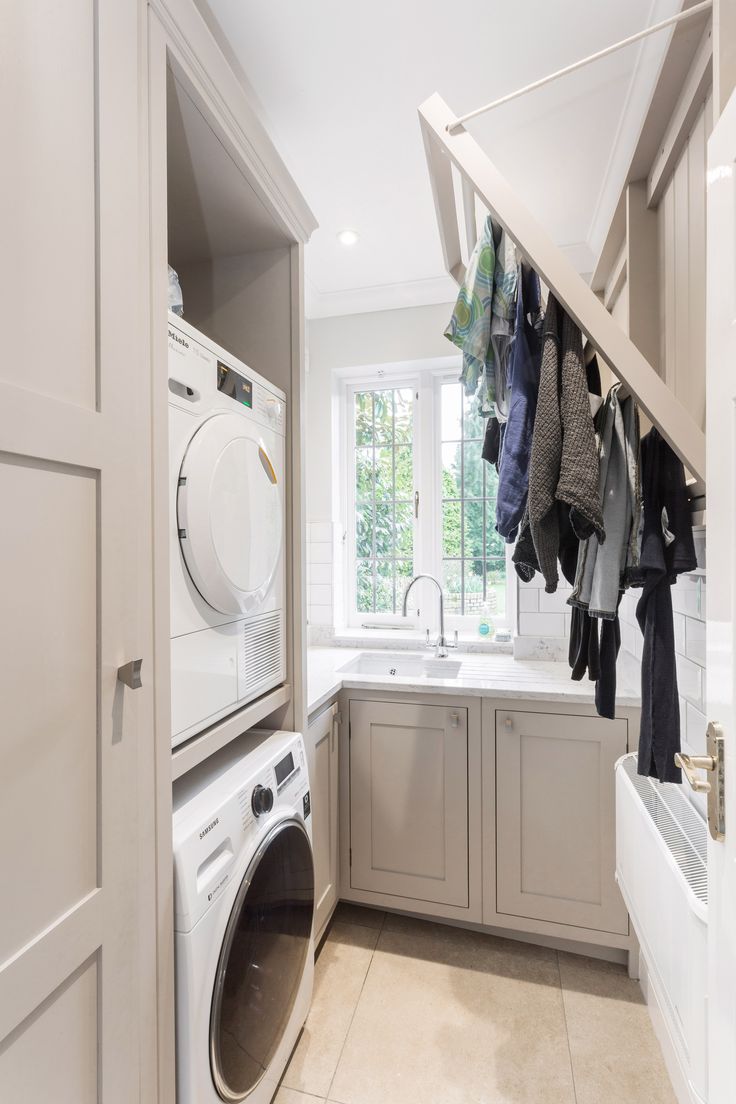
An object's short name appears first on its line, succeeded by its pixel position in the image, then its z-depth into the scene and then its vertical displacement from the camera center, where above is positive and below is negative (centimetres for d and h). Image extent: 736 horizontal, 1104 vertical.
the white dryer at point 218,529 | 101 +4
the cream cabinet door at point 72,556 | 65 -1
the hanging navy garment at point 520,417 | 109 +27
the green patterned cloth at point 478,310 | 119 +53
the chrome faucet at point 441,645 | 256 -45
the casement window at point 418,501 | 288 +26
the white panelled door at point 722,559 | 70 -1
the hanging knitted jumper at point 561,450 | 99 +18
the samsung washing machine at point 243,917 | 95 -74
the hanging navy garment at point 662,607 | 108 -12
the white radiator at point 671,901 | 88 -68
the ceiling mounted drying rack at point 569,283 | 99 +50
